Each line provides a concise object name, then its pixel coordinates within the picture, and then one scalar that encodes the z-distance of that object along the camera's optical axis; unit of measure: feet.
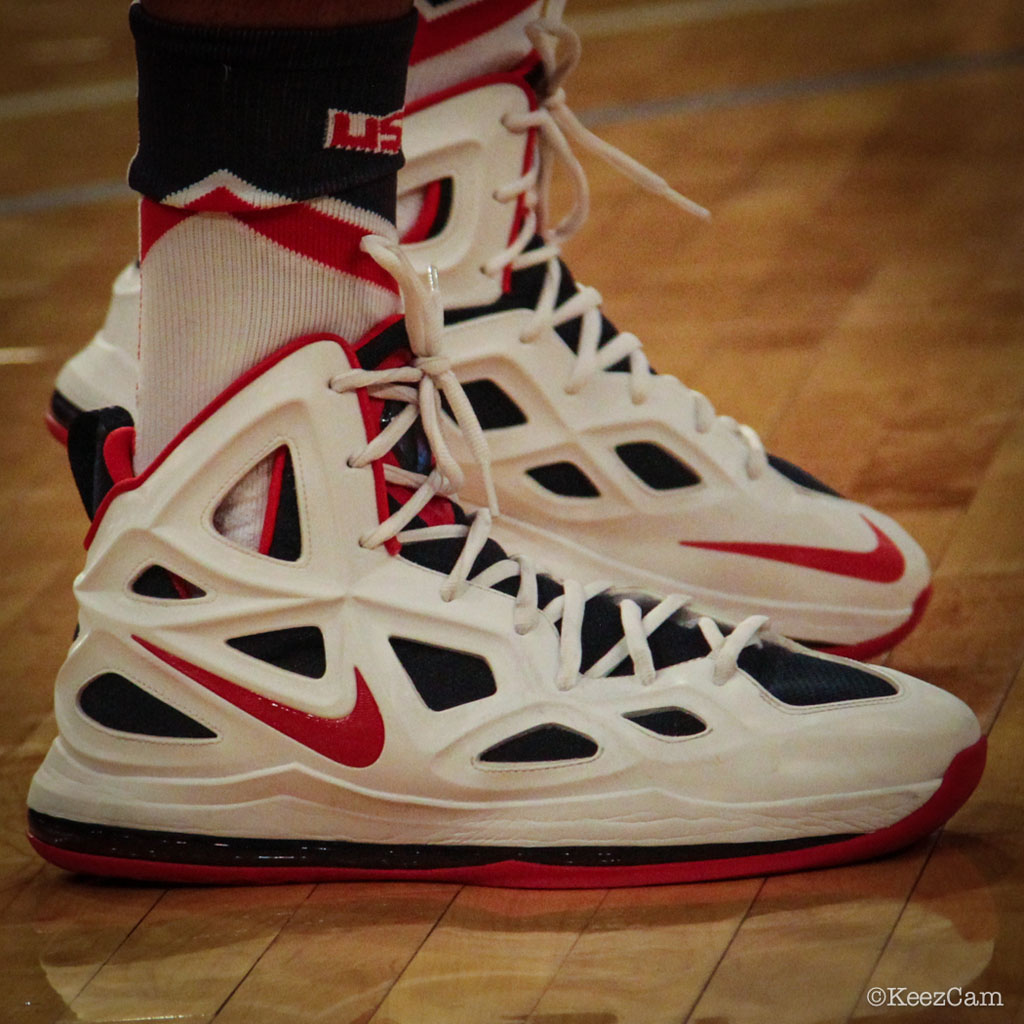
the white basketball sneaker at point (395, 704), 10.02
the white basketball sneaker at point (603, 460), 10.48
